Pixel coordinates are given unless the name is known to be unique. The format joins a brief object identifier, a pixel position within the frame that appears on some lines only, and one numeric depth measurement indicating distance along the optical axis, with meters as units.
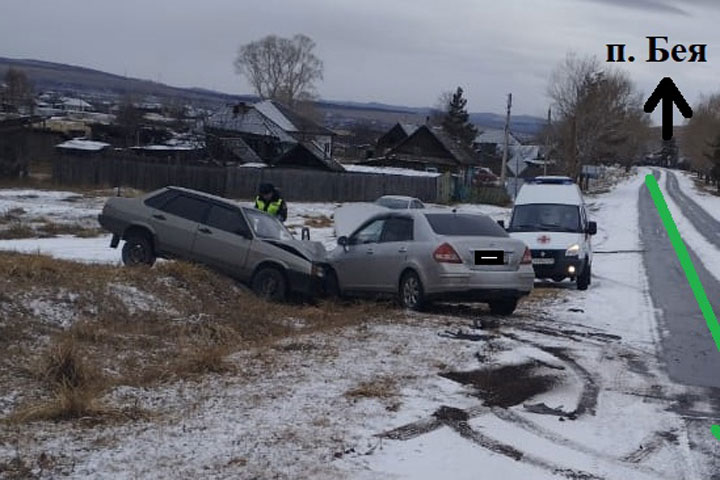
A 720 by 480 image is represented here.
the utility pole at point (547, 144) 82.09
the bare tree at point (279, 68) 160.00
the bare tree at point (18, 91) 100.11
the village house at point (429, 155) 88.81
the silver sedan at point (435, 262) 13.77
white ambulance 19.86
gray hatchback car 14.70
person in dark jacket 17.86
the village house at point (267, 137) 73.44
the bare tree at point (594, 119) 71.31
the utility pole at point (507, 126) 60.28
